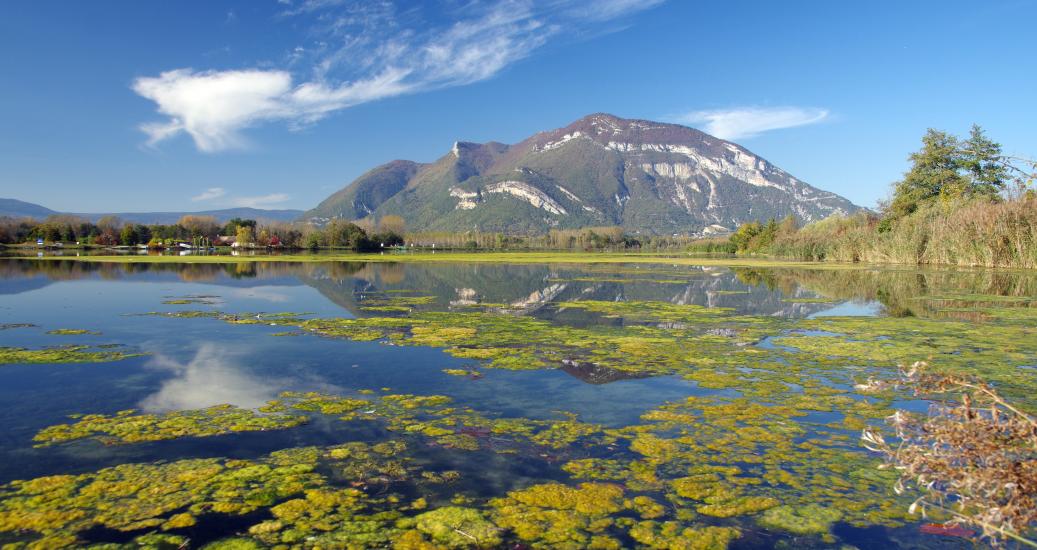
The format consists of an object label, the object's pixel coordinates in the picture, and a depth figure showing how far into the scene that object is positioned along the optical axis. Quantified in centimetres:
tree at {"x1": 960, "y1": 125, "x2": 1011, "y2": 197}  6750
